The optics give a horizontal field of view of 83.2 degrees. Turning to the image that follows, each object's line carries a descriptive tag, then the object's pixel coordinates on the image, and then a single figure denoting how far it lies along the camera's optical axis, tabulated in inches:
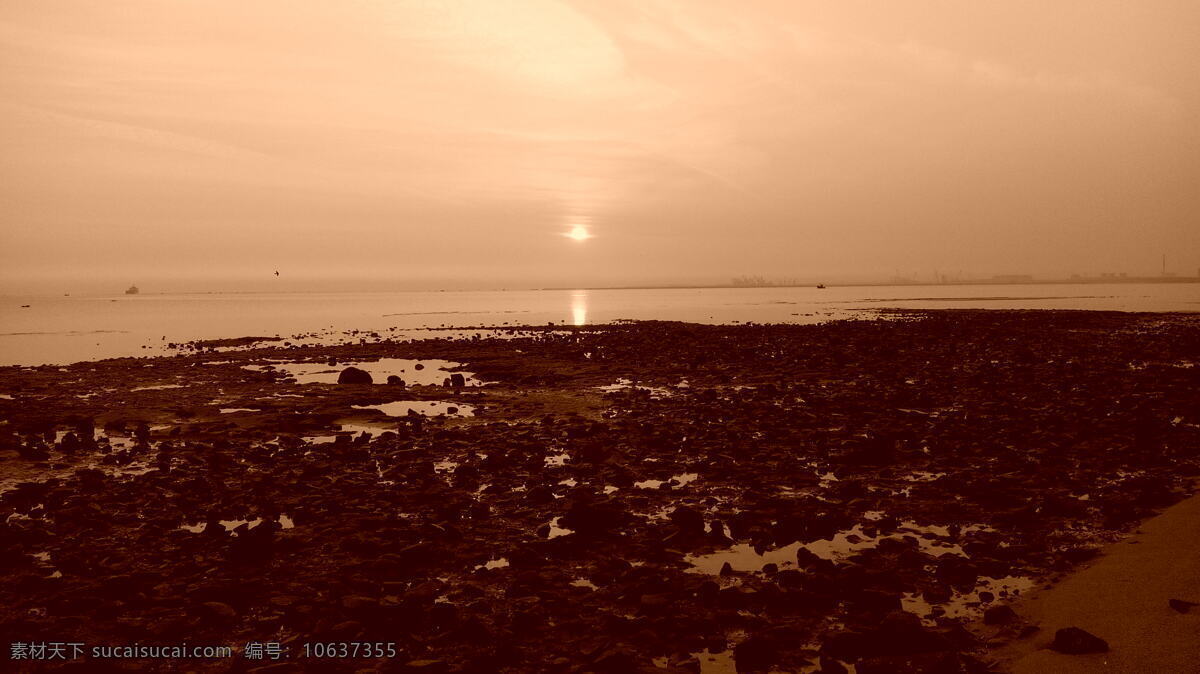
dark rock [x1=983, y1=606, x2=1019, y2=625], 312.7
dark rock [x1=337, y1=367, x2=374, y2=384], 1288.1
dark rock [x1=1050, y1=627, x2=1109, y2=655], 275.0
